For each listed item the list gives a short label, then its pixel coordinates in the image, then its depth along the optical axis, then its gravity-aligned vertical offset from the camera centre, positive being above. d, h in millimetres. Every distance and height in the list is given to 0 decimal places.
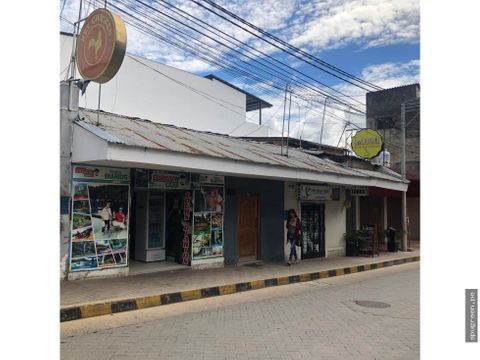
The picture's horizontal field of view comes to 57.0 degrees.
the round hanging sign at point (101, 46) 7855 +2893
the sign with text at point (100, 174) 9227 +602
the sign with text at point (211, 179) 11687 +638
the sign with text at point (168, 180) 10594 +548
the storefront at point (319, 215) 14398 -440
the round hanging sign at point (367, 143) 17750 +2441
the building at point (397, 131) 22328 +5400
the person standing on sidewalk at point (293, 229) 13086 -781
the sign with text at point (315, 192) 14345 +357
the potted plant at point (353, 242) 16297 -1450
